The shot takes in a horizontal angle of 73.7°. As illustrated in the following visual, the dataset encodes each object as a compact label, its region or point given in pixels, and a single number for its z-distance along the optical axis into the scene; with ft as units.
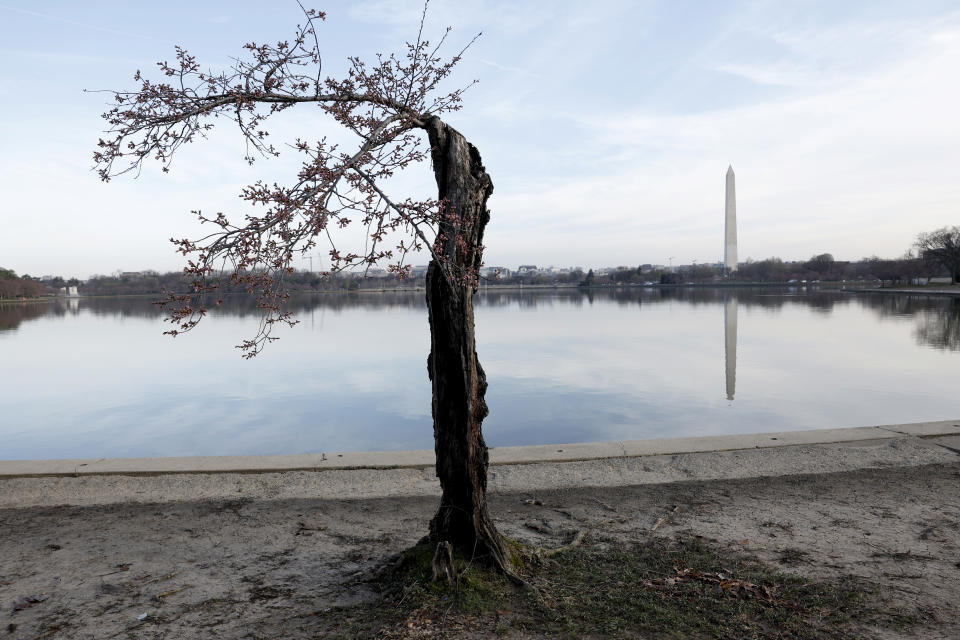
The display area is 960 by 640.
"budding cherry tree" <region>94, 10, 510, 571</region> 10.86
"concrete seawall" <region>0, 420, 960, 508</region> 21.40
